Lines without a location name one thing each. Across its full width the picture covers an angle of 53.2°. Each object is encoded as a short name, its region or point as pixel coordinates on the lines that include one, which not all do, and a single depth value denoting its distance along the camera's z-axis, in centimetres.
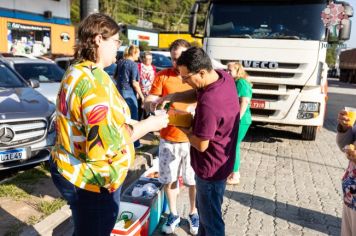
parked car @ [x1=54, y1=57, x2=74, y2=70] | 1162
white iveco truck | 685
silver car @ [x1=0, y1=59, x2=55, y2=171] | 443
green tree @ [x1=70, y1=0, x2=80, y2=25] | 4652
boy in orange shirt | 346
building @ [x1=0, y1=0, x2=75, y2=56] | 1878
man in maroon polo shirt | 235
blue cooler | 350
